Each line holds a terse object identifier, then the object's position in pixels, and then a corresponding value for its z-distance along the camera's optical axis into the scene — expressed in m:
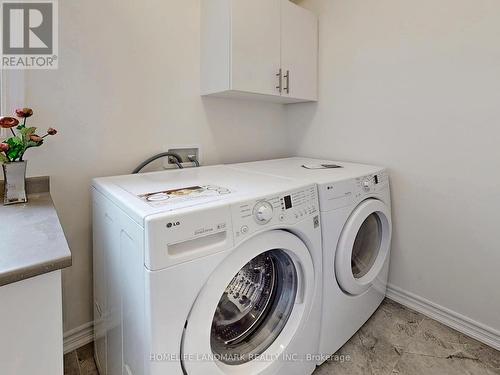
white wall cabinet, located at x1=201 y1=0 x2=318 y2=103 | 1.53
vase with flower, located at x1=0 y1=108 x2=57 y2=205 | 1.06
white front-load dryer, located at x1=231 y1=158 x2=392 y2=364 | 1.25
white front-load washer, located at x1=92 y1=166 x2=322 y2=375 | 0.76
